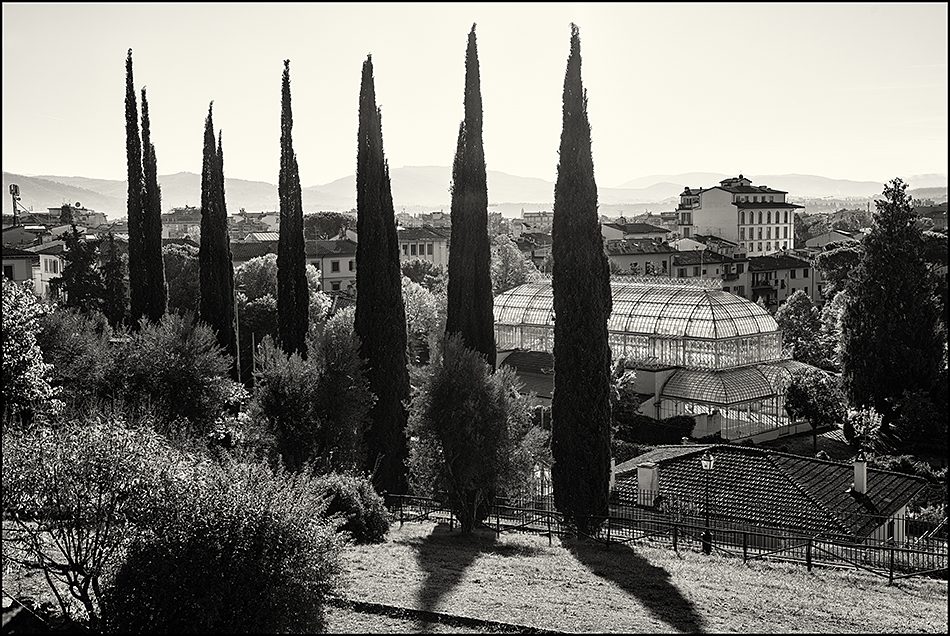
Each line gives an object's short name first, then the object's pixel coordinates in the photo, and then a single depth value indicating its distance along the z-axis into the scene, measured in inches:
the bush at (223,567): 386.6
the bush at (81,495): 405.4
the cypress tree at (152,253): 1119.6
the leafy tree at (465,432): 706.8
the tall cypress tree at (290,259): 1024.9
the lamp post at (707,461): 874.8
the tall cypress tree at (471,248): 927.0
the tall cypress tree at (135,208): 1124.5
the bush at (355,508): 672.4
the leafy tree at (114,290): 1712.6
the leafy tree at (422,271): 2625.5
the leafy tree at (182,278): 1887.3
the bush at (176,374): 839.1
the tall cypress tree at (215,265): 1124.5
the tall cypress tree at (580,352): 750.5
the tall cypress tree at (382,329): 874.1
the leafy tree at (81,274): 1740.9
